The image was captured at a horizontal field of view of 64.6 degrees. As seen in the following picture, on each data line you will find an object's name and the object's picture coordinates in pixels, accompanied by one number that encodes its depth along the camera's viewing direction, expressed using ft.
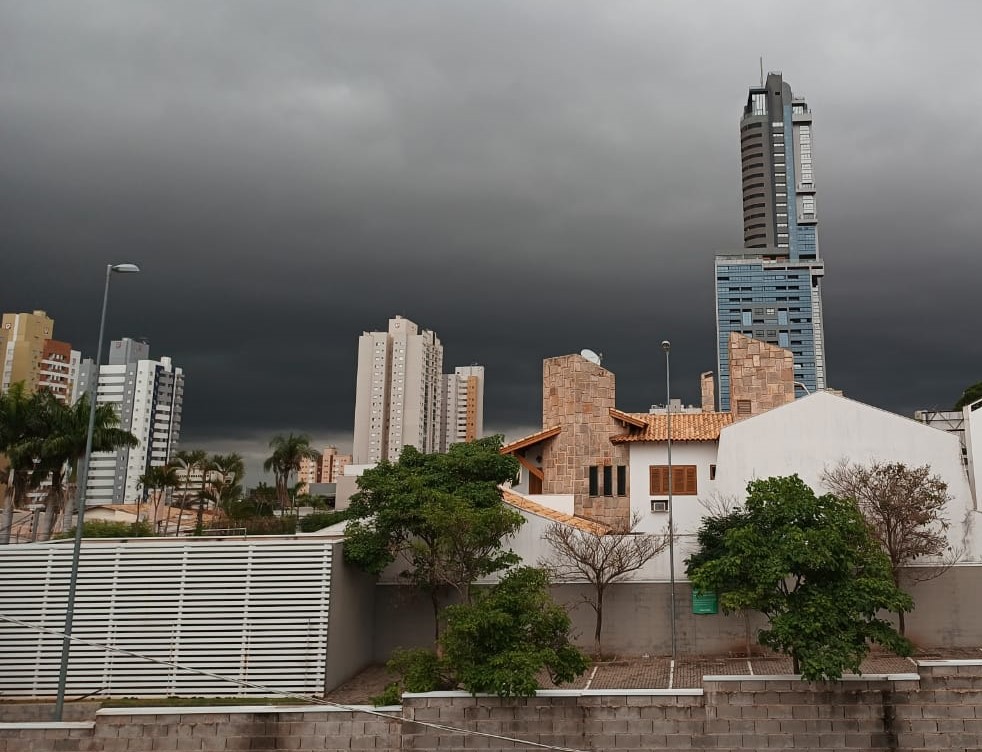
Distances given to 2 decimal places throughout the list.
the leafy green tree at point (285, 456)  258.57
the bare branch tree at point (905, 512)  89.45
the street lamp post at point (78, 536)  60.29
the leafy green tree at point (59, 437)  114.01
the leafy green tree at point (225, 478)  241.35
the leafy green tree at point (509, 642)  55.62
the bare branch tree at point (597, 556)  90.02
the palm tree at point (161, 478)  233.76
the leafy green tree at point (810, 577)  57.57
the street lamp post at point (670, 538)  84.56
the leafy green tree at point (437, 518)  78.30
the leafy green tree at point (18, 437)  113.70
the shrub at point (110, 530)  110.83
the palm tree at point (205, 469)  235.81
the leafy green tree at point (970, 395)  232.86
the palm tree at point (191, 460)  230.48
